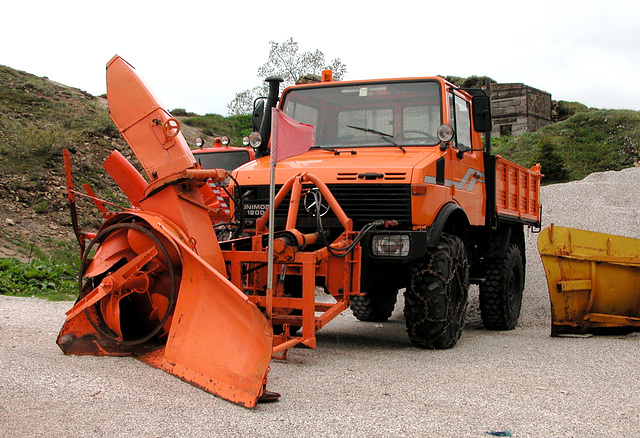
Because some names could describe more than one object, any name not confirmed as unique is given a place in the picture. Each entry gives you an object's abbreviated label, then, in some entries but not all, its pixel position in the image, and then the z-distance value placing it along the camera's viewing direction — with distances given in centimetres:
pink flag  512
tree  4147
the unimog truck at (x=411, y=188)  637
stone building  4041
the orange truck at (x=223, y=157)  1237
